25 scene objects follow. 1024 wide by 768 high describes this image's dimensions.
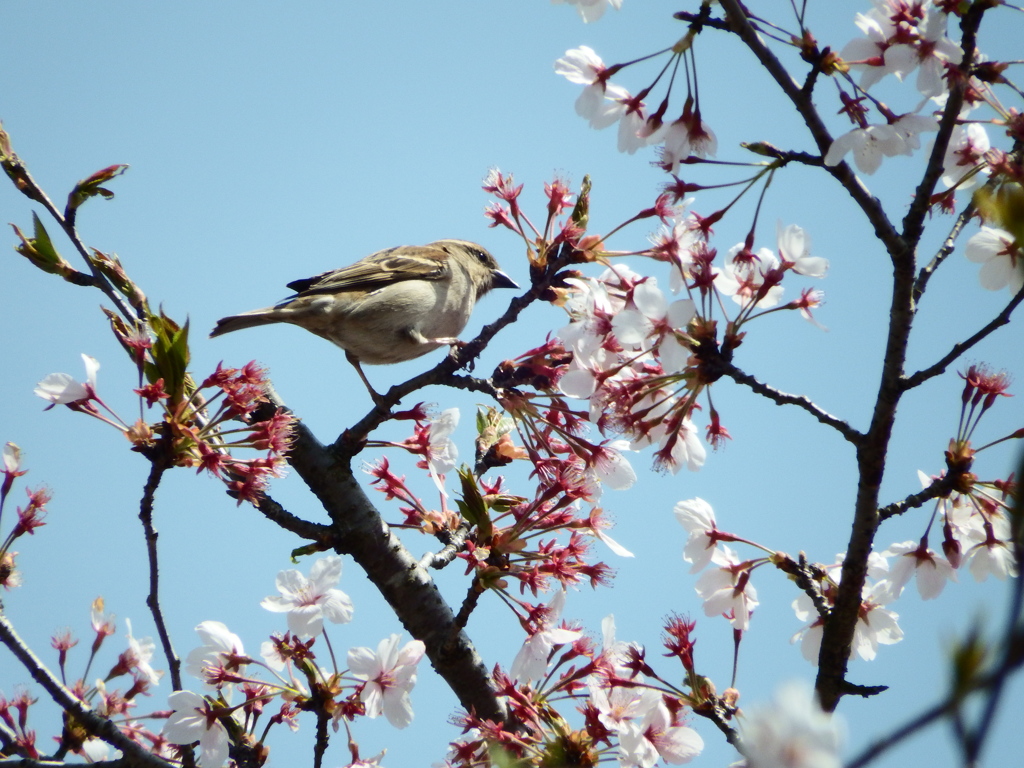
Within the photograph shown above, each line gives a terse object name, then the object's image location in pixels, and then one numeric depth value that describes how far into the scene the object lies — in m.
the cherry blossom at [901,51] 6.04
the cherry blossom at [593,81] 7.19
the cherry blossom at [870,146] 5.64
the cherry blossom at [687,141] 6.71
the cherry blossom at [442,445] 9.30
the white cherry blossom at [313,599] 7.43
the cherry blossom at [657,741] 6.91
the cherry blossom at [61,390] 7.34
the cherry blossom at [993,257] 7.00
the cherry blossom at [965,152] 7.18
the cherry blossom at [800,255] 6.61
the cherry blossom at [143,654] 10.18
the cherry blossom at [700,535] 7.44
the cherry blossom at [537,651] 7.56
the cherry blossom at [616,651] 7.43
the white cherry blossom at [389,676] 7.65
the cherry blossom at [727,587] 7.50
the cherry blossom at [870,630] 7.57
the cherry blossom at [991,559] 7.07
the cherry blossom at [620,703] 7.02
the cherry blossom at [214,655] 7.85
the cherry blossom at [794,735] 2.05
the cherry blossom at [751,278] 6.58
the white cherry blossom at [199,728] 7.53
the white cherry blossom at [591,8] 7.30
